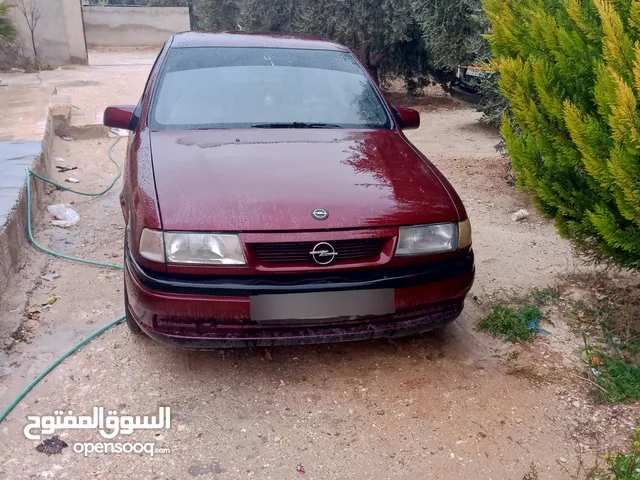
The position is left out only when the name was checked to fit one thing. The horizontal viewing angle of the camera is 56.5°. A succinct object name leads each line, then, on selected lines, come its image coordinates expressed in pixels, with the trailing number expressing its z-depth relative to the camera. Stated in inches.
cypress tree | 96.3
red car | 104.6
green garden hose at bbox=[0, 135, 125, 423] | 114.0
